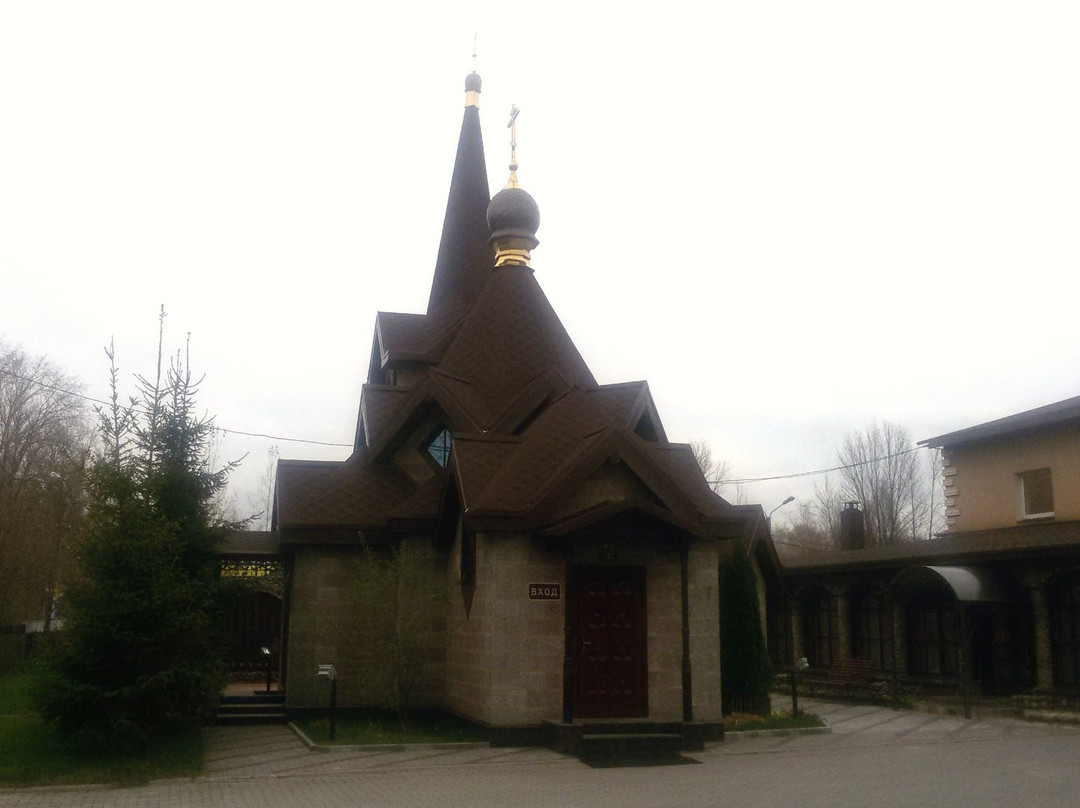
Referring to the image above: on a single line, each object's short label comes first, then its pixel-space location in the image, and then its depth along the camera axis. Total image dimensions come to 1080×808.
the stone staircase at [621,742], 12.48
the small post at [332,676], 13.13
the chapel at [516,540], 13.73
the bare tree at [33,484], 28.02
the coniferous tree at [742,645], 16.91
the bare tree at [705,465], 49.82
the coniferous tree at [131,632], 12.02
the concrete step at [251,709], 16.17
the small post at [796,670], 16.39
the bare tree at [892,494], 48.81
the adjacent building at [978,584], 17.91
